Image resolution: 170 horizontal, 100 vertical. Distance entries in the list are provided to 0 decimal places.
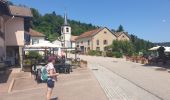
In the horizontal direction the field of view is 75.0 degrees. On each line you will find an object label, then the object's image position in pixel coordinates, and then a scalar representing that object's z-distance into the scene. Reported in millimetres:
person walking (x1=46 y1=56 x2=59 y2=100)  3655
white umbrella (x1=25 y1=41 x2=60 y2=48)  9024
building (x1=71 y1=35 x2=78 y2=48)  37829
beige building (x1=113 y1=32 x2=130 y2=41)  32775
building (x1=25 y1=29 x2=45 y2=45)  25530
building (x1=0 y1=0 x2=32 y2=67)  10078
